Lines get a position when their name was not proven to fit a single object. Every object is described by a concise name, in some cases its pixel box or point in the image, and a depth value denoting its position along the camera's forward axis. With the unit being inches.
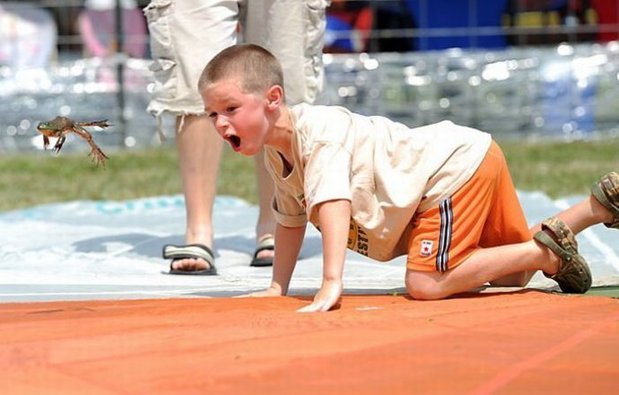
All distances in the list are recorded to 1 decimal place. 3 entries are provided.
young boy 250.4
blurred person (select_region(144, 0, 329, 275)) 325.4
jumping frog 255.9
